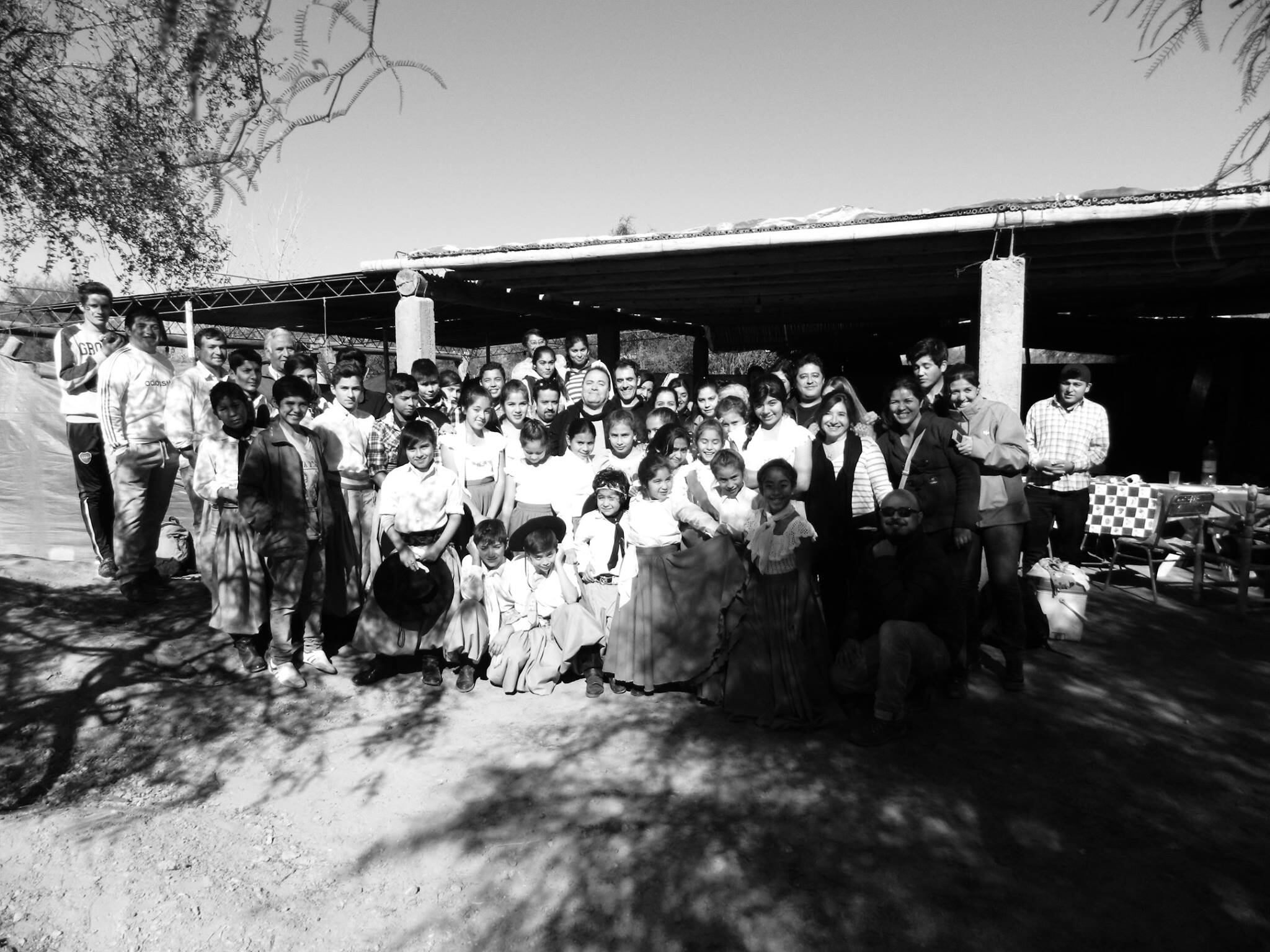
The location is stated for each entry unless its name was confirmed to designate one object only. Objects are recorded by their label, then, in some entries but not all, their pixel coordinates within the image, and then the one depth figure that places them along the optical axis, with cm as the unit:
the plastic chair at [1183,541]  659
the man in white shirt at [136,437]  526
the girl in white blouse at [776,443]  487
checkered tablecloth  688
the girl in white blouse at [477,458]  529
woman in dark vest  473
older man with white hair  576
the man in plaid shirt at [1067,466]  573
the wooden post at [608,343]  1162
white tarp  662
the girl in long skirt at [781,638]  433
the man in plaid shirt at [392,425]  509
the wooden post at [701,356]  1377
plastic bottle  802
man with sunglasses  411
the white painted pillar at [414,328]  726
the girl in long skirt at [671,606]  465
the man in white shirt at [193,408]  505
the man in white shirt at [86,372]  543
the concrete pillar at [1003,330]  610
